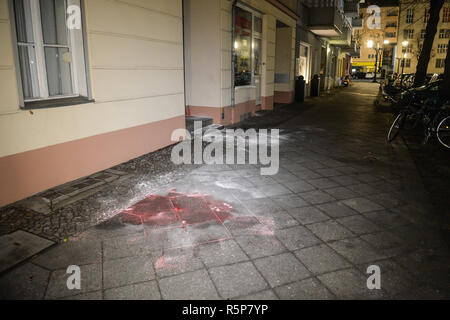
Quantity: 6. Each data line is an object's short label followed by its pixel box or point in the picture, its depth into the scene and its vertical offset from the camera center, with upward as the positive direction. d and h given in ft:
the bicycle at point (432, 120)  25.75 -2.58
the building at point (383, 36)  252.42 +42.99
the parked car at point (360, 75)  201.67 +8.85
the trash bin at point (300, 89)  57.57 +0.13
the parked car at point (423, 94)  34.63 -0.56
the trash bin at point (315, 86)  68.23 +0.76
